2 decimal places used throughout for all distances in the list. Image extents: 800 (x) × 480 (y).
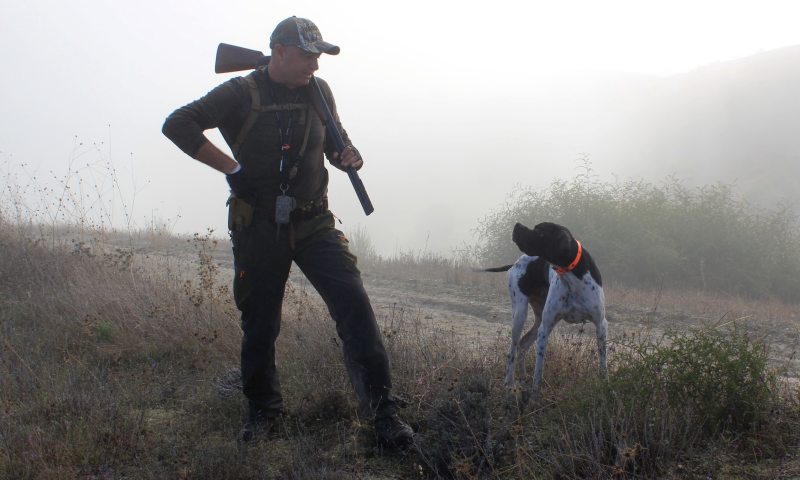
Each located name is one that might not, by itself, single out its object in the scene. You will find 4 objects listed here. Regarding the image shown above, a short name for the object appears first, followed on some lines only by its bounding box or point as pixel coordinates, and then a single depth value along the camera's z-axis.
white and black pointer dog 4.74
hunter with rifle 4.21
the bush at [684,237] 17.14
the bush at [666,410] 3.64
